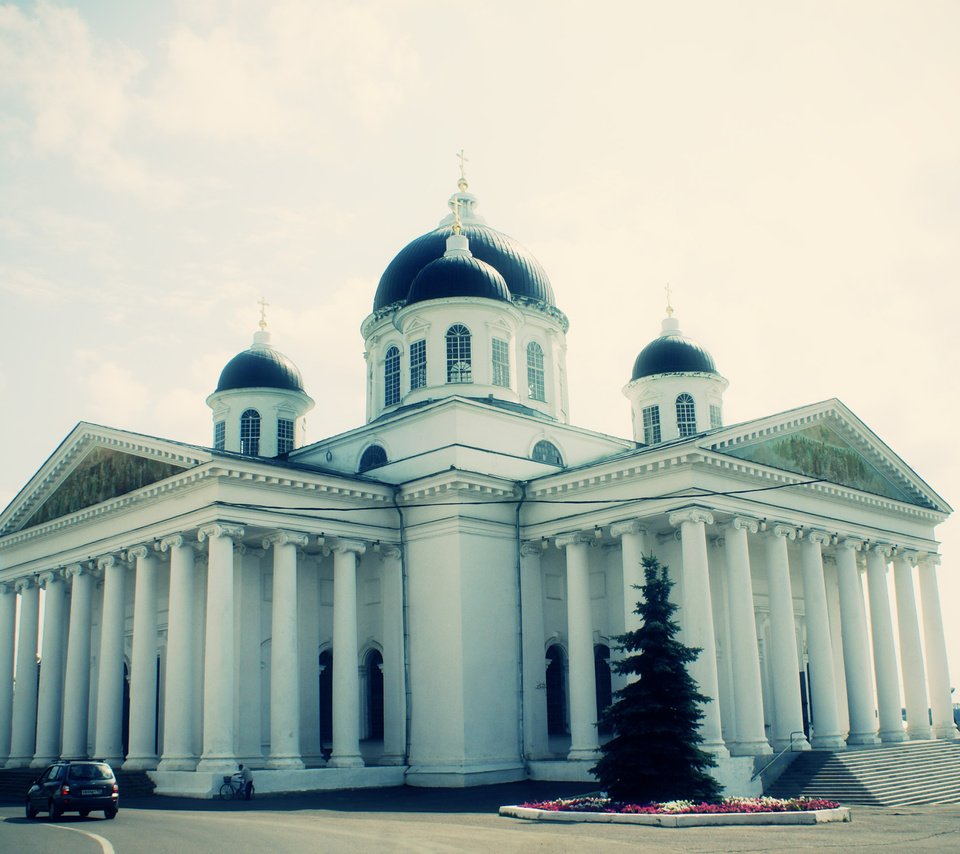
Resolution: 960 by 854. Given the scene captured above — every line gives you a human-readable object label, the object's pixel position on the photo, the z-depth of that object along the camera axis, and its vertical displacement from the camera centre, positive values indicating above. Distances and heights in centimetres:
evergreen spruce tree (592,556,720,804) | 2109 -56
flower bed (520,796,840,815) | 1945 -203
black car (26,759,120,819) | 2095 -148
